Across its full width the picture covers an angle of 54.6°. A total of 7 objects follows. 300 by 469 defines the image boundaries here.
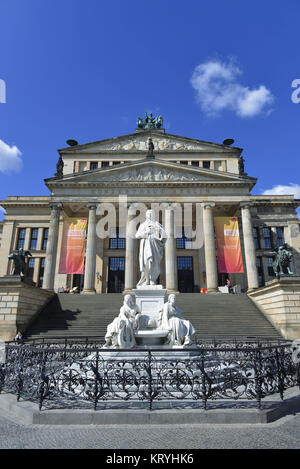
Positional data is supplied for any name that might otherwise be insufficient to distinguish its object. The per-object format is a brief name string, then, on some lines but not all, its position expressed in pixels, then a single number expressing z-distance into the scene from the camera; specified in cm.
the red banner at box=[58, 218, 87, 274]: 3094
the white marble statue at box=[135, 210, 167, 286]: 945
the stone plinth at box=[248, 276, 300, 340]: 2190
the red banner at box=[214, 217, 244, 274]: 3086
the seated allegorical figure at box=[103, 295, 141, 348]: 751
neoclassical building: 3362
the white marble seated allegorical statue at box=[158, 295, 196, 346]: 770
